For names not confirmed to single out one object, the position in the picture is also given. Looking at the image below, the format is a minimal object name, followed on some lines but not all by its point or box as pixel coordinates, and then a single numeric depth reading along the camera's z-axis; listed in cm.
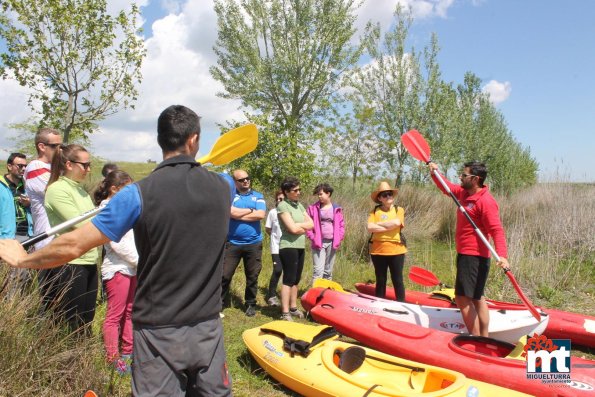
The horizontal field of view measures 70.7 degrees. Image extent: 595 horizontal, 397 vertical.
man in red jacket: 415
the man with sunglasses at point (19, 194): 452
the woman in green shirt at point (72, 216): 279
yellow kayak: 301
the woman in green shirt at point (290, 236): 507
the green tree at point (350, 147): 1425
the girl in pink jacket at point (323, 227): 579
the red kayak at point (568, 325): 467
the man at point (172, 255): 165
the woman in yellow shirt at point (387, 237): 535
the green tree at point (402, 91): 1836
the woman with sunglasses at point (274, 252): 566
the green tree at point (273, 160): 1002
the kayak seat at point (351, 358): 350
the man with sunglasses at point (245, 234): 522
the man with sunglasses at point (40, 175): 332
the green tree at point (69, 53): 791
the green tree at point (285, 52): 1844
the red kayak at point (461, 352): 321
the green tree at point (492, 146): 2067
